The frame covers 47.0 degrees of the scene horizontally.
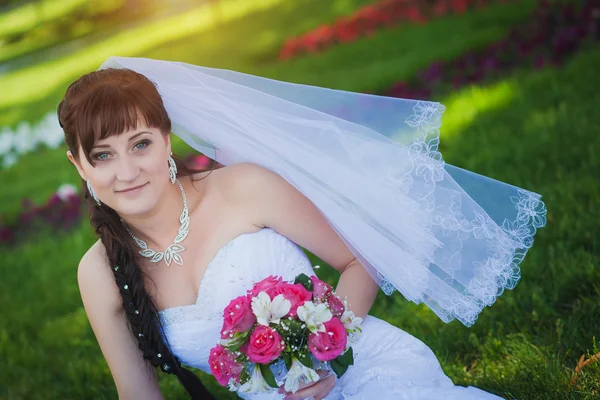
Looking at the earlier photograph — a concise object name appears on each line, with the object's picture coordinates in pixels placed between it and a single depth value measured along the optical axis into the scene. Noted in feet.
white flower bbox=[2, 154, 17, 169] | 39.26
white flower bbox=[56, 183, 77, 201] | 28.37
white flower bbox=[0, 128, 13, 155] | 39.40
